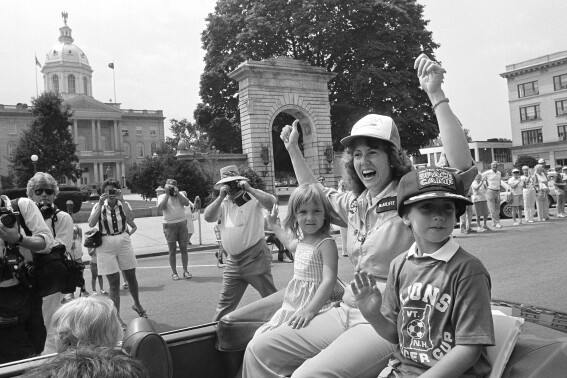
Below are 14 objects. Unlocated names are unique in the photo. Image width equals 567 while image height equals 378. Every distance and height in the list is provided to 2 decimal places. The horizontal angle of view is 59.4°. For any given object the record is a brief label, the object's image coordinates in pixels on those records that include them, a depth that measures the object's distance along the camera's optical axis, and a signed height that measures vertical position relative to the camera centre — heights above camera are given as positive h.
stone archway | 33.59 +7.18
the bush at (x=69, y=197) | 26.47 +1.25
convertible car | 1.88 -0.64
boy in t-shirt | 1.83 -0.39
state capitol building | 83.94 +16.50
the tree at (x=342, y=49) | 34.81 +11.48
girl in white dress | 2.88 -0.35
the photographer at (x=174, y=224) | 9.85 -0.21
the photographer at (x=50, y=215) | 4.80 +0.07
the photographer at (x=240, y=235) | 5.13 -0.29
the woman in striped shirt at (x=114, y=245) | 6.80 -0.38
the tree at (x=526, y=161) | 61.30 +3.71
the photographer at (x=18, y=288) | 3.45 -0.46
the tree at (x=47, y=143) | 50.56 +8.24
